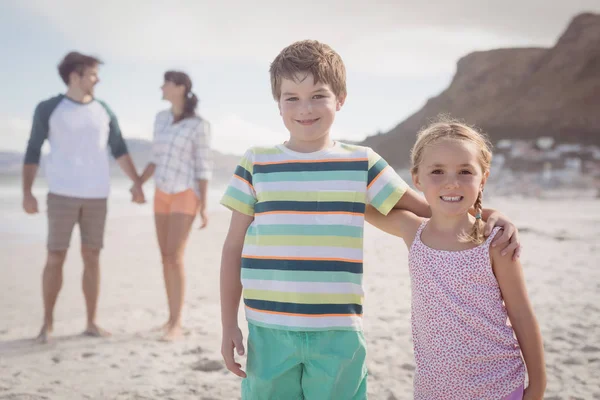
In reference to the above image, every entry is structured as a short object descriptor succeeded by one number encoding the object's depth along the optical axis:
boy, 1.68
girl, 1.66
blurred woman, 4.14
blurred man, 4.03
